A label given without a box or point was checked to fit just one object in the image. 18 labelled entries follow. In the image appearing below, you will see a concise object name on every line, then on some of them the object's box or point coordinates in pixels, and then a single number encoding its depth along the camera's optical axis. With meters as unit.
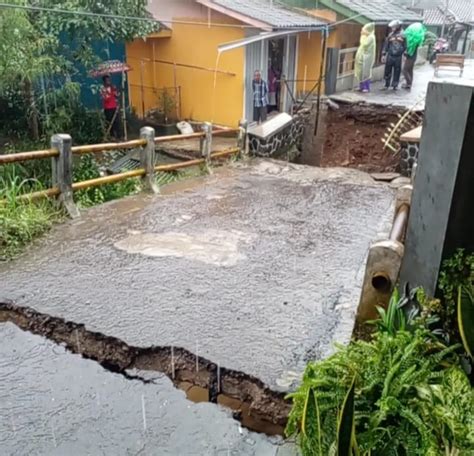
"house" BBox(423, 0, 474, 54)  22.00
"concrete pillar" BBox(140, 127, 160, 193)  6.93
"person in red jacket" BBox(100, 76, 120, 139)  11.88
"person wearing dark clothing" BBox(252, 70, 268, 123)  12.53
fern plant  1.93
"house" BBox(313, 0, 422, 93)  14.09
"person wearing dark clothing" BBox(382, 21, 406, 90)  13.74
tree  8.70
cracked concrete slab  3.40
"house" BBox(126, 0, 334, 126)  12.04
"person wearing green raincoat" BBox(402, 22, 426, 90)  13.80
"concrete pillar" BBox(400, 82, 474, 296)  2.15
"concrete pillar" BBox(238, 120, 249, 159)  10.39
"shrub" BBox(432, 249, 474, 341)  2.32
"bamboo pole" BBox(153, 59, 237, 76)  12.51
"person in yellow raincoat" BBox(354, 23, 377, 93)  13.67
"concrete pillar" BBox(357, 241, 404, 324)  2.85
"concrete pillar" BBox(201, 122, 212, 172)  8.85
